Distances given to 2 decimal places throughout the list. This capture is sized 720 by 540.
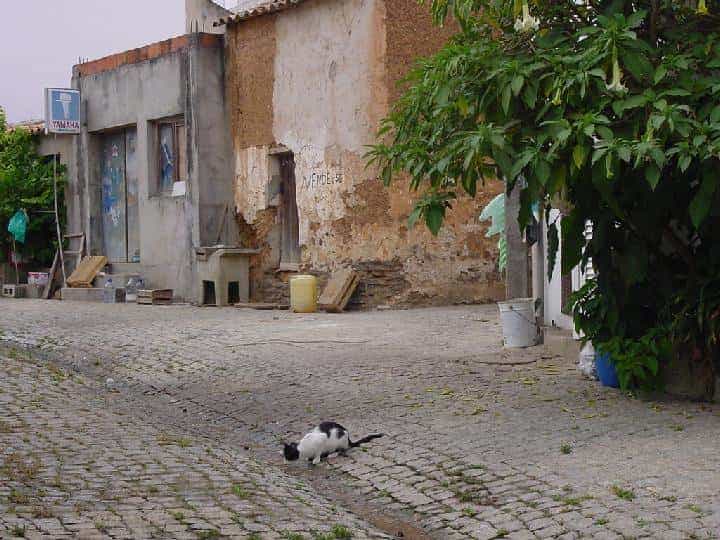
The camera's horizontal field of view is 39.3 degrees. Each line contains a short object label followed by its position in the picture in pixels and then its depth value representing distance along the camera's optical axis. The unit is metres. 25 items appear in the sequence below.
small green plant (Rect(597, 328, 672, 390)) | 7.77
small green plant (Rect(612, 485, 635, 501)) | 5.39
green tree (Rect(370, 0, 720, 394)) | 6.48
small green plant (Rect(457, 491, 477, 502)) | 5.93
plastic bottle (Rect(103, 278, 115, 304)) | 20.67
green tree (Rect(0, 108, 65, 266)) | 23.62
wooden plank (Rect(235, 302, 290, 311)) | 17.89
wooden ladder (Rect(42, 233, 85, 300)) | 22.89
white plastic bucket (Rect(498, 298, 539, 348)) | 11.01
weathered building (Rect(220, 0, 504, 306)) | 16.70
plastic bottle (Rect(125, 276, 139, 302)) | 20.59
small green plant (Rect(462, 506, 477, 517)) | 5.71
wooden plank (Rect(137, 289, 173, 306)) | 19.83
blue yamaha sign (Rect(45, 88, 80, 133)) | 22.03
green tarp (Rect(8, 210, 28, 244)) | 23.34
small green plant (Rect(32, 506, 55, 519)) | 5.11
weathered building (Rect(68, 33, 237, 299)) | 19.53
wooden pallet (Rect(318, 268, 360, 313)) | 16.69
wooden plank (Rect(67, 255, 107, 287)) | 21.70
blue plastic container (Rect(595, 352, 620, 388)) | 8.49
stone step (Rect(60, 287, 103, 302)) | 21.09
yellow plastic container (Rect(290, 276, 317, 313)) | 16.72
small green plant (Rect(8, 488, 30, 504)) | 5.34
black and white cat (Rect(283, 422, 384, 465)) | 7.13
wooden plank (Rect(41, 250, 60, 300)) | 23.11
